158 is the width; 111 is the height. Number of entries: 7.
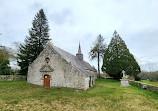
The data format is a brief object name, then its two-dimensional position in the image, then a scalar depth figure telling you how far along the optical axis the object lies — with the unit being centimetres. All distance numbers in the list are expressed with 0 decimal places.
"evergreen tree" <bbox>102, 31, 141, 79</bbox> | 2223
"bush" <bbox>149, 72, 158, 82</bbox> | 2468
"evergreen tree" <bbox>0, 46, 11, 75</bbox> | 1860
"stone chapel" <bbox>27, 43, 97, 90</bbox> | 1310
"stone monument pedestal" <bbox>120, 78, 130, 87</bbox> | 1532
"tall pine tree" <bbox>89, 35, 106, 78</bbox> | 3181
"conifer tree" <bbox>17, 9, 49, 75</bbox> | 2168
